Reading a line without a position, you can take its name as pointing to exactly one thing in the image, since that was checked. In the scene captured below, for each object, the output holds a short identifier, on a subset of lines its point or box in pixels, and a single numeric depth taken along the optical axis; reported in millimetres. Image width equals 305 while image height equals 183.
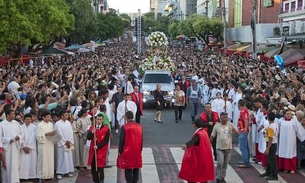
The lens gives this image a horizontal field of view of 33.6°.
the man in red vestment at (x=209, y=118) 11723
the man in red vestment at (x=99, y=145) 9508
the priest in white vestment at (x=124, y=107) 14422
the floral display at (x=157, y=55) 28612
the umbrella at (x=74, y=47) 49256
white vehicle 21328
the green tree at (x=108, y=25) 72688
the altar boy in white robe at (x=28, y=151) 10227
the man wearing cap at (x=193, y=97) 17869
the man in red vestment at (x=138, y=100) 15730
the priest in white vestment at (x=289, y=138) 11141
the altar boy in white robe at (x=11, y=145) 9844
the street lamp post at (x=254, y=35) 34875
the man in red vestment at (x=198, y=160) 8703
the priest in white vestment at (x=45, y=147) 10234
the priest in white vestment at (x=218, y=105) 14305
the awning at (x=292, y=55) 31911
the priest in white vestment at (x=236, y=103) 14558
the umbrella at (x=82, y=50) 53009
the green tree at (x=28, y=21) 26531
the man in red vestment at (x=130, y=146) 9125
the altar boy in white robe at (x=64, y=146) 10516
